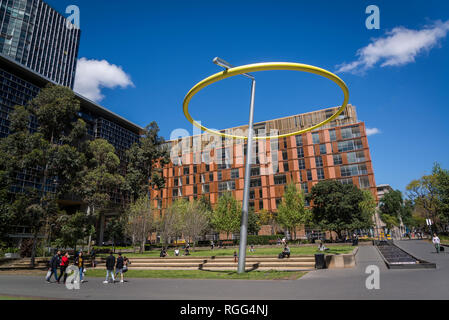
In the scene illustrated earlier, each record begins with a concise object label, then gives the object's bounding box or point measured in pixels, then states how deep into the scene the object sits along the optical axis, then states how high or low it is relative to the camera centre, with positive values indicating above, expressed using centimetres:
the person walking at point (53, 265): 1370 -141
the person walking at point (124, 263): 1370 -144
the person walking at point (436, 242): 2212 -110
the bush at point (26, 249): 3303 -146
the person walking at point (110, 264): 1330 -136
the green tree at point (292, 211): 4516 +308
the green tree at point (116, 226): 3938 +117
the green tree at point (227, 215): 4884 +295
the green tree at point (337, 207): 4500 +370
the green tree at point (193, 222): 3838 +143
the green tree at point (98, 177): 2938 +605
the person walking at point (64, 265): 1401 -142
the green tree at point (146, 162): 4081 +1060
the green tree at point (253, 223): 5375 +162
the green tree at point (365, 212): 4441 +283
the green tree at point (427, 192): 4241 +565
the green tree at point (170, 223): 3653 +132
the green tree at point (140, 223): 3581 +145
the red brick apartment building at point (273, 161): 6341 +1702
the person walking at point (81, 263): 1334 -129
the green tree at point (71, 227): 2378 +69
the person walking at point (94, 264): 2138 -215
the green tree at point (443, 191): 3800 +489
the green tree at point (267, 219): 5850 +250
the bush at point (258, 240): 4831 -144
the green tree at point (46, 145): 2320 +749
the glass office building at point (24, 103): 4367 +2347
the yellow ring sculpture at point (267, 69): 1397 +792
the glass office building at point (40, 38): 7438 +5709
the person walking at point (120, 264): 1375 -141
